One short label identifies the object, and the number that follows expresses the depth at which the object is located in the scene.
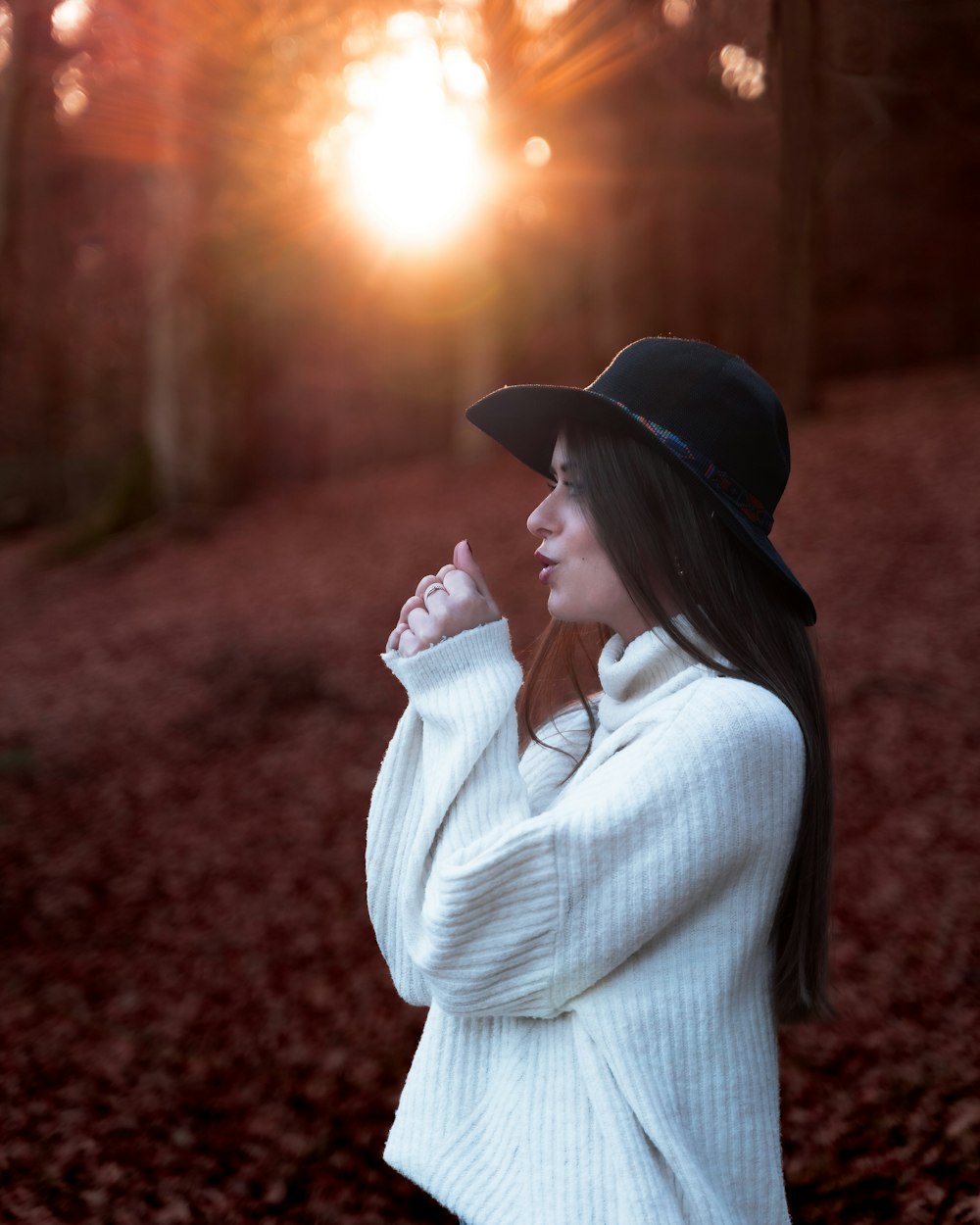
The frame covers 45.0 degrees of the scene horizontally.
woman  1.57
